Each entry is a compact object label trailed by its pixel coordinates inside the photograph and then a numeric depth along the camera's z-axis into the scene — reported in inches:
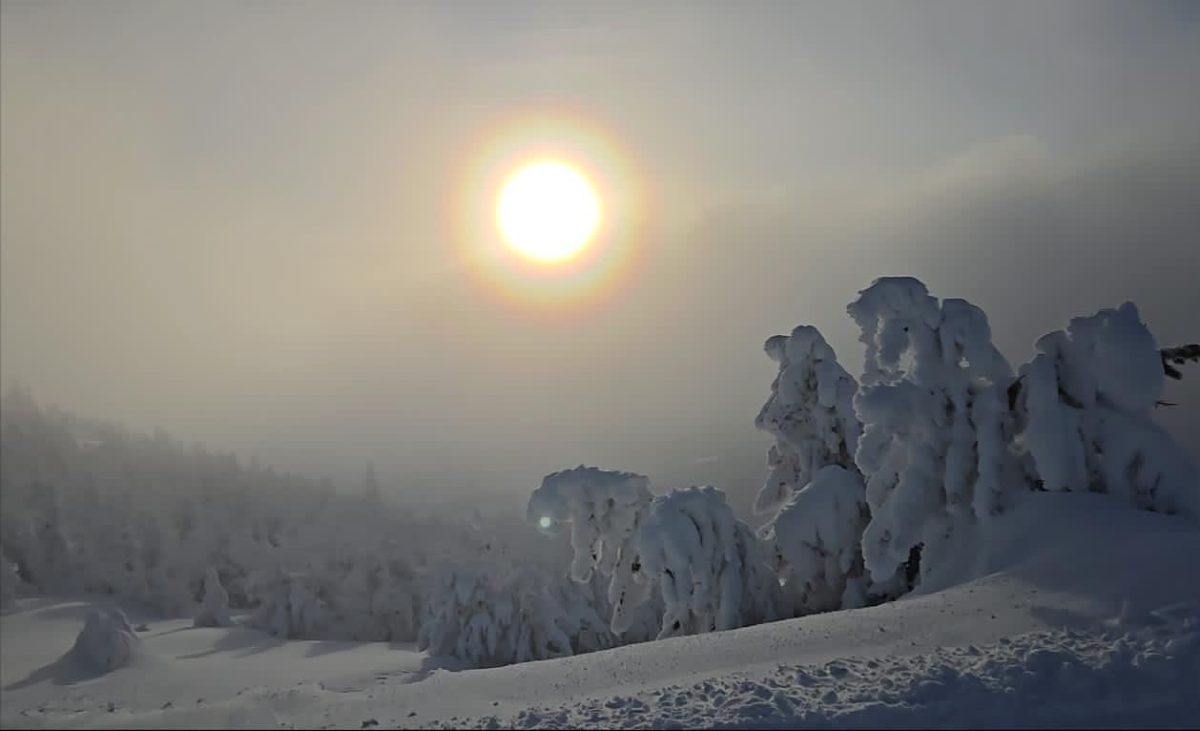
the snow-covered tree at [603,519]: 946.1
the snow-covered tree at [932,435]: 768.9
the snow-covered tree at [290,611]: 1738.4
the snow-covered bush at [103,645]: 760.3
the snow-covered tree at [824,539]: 931.3
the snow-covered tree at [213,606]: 1578.5
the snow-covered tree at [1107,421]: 722.8
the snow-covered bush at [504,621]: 1278.3
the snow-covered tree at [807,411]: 1030.4
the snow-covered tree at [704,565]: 864.3
